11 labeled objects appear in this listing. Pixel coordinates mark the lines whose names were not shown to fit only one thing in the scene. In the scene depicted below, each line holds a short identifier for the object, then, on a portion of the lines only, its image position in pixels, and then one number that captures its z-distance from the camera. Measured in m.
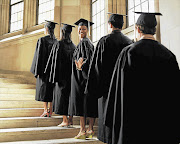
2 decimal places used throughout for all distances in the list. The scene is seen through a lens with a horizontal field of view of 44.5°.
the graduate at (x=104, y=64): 2.74
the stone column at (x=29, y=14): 10.18
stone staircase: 3.69
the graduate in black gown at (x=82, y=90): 3.82
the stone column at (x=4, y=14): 11.01
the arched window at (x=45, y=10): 9.90
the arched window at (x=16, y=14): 10.80
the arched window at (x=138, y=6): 5.95
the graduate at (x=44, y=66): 4.90
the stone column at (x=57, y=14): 8.61
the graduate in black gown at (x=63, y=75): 4.35
